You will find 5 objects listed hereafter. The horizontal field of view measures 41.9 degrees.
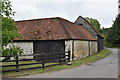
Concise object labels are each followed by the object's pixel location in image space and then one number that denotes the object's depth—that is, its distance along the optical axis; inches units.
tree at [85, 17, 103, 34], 2544.3
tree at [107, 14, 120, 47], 2038.6
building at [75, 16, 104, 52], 1218.0
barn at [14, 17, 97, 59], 691.9
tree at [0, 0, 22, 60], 411.3
